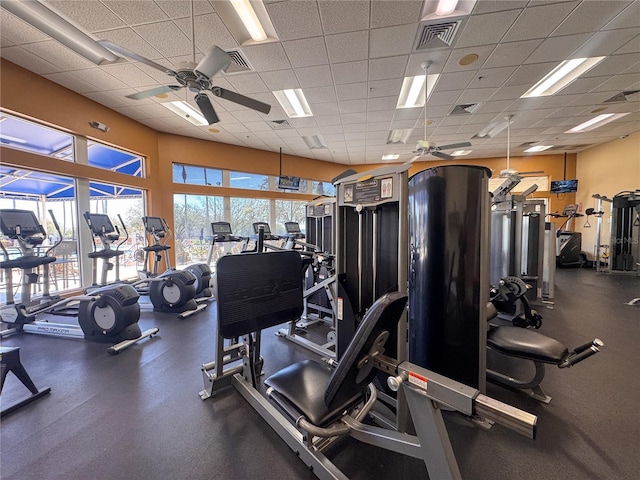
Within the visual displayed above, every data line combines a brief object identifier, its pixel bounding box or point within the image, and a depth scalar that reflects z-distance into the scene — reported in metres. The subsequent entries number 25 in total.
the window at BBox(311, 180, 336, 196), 9.56
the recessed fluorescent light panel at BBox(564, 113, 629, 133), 5.69
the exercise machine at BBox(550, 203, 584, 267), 7.56
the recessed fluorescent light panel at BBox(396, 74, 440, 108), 4.14
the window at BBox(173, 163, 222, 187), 6.66
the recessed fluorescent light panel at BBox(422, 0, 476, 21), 2.66
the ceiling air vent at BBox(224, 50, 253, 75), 3.37
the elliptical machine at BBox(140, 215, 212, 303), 4.57
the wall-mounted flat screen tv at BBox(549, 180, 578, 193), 8.67
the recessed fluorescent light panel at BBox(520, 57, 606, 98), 3.74
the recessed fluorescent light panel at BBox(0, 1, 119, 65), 2.70
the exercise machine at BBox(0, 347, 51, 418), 1.88
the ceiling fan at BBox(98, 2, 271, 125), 2.18
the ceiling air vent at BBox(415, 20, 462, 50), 2.92
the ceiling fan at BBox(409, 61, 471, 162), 4.51
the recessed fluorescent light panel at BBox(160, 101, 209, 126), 4.93
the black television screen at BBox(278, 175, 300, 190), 7.67
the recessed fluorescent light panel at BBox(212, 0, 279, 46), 2.68
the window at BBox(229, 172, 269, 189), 7.44
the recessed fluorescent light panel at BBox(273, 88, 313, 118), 4.56
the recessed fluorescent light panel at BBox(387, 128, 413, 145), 6.50
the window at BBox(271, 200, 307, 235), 8.46
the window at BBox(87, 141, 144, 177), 4.97
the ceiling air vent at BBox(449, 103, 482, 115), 5.05
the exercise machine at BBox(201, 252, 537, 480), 0.92
